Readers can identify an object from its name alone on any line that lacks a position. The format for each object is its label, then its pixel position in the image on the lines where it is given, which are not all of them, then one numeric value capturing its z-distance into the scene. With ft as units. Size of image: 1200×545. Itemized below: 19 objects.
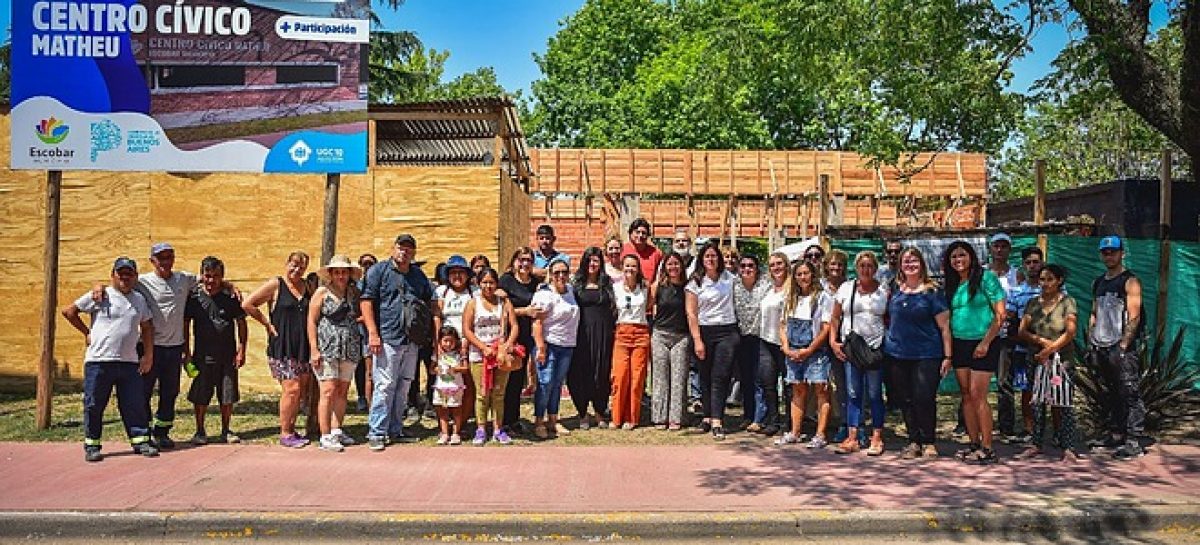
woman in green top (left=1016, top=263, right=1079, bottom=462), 25.96
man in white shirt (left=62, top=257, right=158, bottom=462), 25.29
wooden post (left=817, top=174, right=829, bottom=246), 37.84
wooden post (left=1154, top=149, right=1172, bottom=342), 35.68
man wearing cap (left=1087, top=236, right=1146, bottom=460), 26.37
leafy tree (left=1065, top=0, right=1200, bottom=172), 29.60
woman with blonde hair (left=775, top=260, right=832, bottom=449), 27.53
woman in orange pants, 29.91
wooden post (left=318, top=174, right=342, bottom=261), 30.99
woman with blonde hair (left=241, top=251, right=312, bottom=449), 27.37
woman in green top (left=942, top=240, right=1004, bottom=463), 25.12
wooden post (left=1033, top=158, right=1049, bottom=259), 36.99
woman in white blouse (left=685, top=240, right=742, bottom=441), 29.43
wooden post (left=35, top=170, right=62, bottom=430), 29.91
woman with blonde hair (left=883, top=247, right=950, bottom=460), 25.52
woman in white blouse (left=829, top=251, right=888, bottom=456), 26.53
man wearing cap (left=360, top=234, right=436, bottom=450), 27.32
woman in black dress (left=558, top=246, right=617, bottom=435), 30.01
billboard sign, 30.04
